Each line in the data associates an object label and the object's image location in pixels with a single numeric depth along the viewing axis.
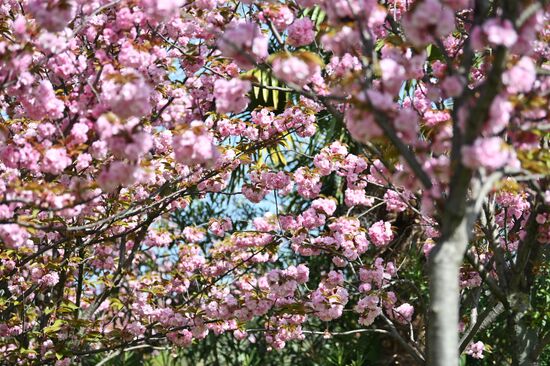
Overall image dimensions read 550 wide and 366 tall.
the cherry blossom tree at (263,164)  6.09
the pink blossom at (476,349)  14.09
